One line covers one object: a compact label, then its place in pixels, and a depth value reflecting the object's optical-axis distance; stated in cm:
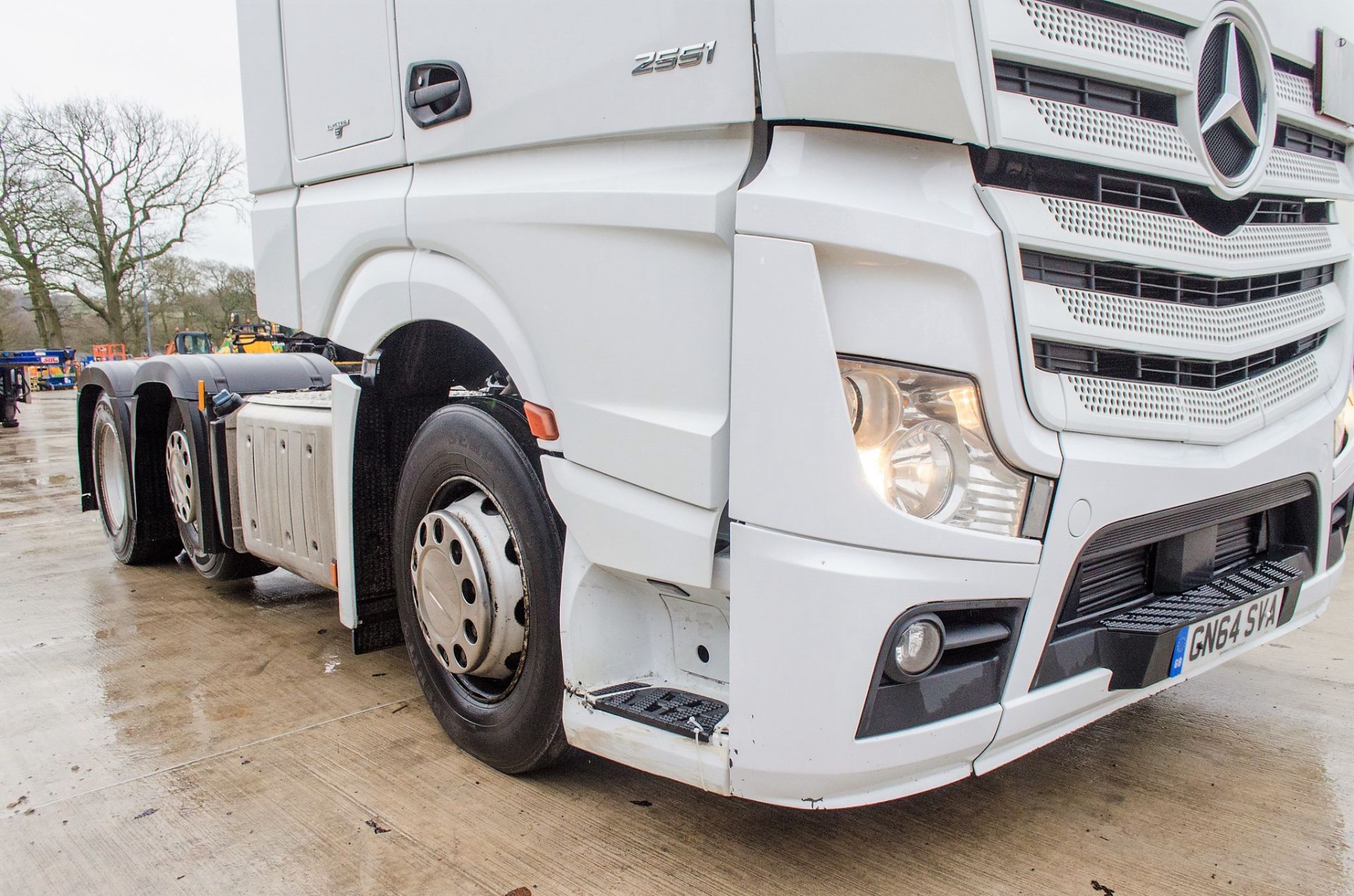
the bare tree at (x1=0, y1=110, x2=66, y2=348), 3362
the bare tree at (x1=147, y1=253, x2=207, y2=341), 4056
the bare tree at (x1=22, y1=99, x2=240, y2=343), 3588
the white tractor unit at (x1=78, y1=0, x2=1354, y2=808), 175
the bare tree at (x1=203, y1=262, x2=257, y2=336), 4319
